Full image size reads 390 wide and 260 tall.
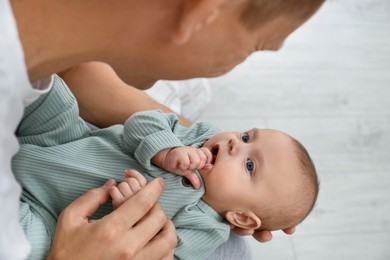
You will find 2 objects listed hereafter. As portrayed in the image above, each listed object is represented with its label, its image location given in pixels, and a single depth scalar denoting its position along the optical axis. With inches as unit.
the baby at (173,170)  44.3
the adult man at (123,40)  26.8
